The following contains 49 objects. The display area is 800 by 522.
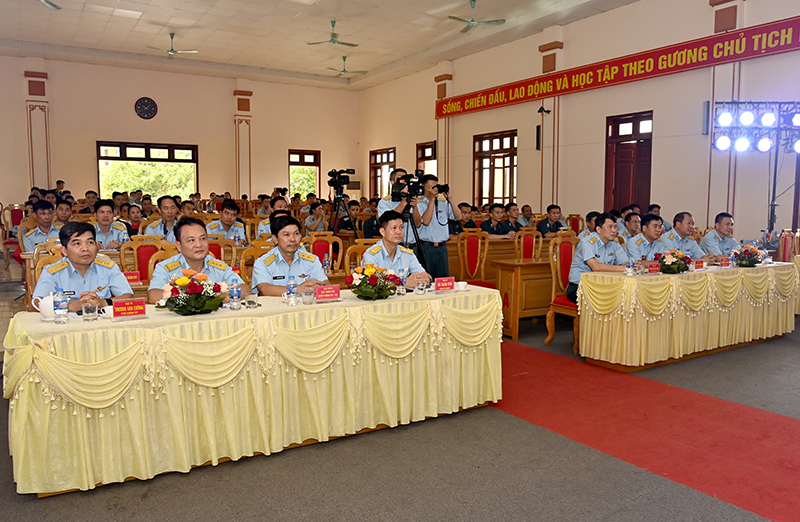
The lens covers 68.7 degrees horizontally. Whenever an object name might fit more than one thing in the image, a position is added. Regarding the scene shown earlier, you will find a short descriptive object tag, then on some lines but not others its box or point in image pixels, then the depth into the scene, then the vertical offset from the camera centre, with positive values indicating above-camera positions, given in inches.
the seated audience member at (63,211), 251.9 +3.5
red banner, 263.9 +83.4
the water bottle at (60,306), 94.3 -14.1
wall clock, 510.3 +97.2
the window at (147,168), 507.3 +45.3
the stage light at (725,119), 262.5 +44.0
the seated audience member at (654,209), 279.3 +4.0
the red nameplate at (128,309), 94.4 -14.6
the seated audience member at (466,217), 329.4 +0.5
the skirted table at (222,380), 86.6 -27.5
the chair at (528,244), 225.8 -10.2
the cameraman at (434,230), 199.5 -4.2
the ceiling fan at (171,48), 397.6 +124.8
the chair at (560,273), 181.8 -18.1
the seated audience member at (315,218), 319.0 +0.2
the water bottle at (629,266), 162.4 -13.6
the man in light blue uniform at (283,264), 131.0 -10.4
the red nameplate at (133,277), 119.9 -12.0
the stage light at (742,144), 258.1 +32.2
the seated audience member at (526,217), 368.2 +0.4
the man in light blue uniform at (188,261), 118.1 -8.8
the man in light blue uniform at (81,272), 111.4 -10.5
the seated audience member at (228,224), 235.6 -2.2
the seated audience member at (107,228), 214.1 -3.4
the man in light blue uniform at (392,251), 137.5 -8.1
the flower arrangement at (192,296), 97.7 -13.0
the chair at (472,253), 230.2 -14.0
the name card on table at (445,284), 127.4 -14.5
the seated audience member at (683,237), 204.8 -7.1
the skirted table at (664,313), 155.6 -27.4
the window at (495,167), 426.0 +38.5
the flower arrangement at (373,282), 115.0 -12.7
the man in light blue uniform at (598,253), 175.8 -11.1
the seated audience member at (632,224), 227.5 -2.9
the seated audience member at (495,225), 320.8 -4.0
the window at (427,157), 504.7 +53.3
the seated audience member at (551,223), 312.4 -2.9
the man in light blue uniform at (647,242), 190.4 -8.4
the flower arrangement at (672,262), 166.4 -12.7
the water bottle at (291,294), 111.1 -14.9
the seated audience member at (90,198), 406.9 +14.6
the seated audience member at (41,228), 223.5 -3.5
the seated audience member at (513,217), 329.7 +0.4
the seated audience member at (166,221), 243.6 -1.0
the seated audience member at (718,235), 218.4 -6.8
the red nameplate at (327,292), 113.7 -14.5
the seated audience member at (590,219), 250.6 -0.7
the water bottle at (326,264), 173.6 -13.6
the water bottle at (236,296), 106.0 -14.3
